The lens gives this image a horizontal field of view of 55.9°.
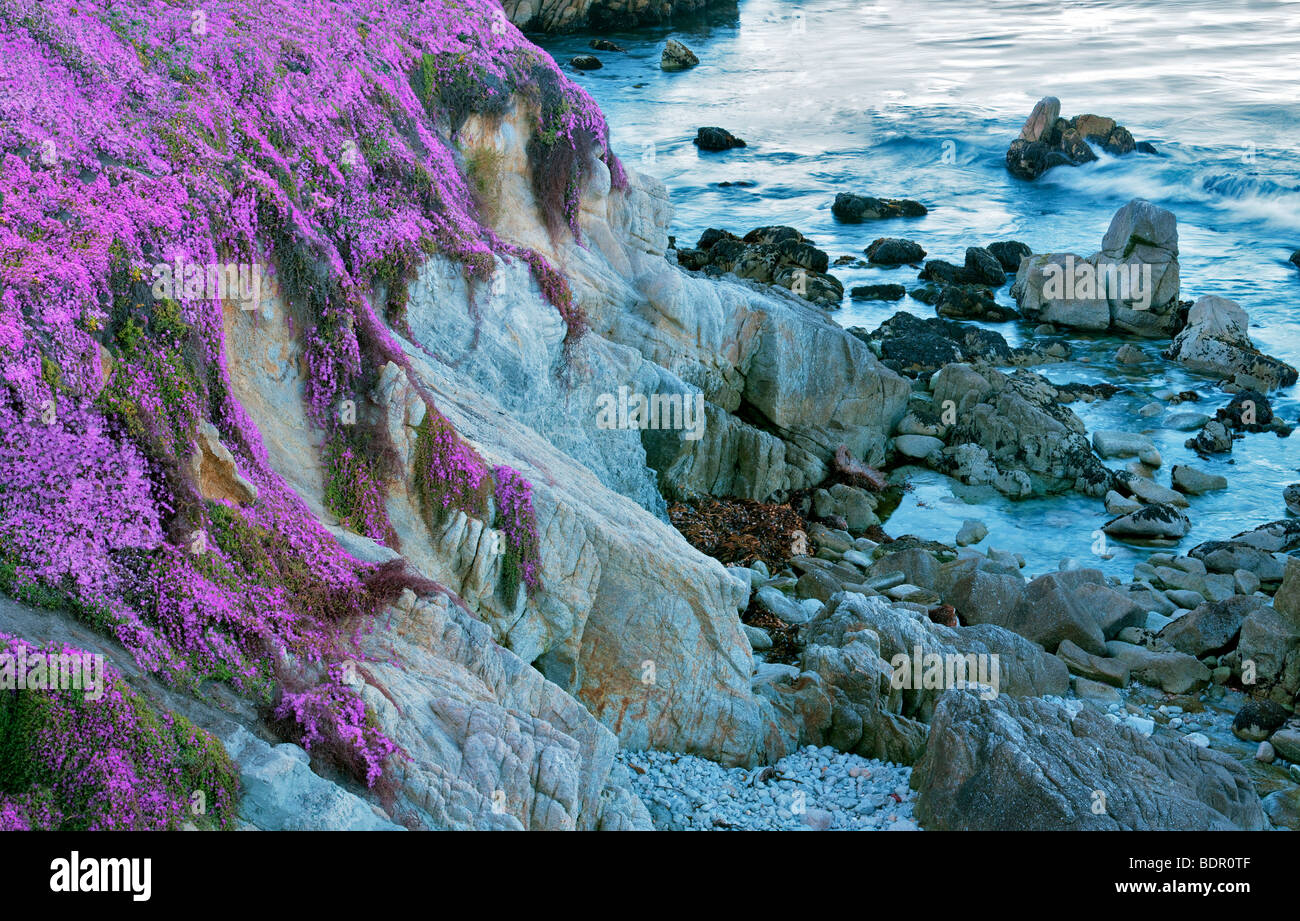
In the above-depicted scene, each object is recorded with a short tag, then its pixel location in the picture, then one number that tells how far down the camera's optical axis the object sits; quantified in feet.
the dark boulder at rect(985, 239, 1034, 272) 139.65
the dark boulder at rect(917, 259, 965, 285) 135.74
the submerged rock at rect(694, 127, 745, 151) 197.36
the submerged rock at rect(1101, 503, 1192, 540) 86.02
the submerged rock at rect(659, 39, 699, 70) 253.65
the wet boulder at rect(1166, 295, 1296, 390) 111.45
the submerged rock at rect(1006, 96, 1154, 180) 181.06
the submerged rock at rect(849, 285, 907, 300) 131.13
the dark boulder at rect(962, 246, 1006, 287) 135.03
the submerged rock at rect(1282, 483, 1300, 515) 90.17
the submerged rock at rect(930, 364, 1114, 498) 92.58
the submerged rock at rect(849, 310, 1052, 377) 110.93
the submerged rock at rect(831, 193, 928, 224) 160.76
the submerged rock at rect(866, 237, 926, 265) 142.51
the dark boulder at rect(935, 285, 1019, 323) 125.80
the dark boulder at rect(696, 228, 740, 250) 142.61
